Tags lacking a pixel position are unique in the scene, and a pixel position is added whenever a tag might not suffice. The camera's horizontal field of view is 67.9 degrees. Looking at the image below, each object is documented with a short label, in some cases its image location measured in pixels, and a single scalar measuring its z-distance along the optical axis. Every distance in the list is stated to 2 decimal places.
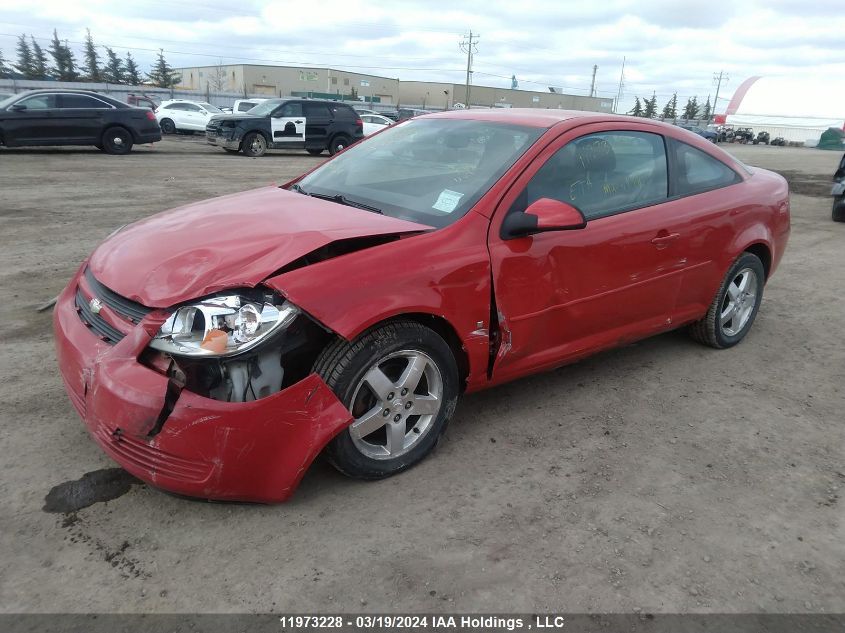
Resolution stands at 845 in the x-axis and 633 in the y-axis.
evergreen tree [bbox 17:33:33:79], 74.94
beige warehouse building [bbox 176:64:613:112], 79.56
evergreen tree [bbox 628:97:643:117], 93.81
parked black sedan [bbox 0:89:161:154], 14.41
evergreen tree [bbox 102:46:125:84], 80.19
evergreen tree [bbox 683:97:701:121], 117.50
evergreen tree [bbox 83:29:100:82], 78.44
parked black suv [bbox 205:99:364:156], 17.73
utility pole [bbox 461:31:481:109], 71.12
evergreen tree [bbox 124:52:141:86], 80.68
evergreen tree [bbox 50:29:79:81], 73.56
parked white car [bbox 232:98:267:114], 22.98
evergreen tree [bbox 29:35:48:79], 75.25
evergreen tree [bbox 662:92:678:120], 109.97
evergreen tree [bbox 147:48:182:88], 87.06
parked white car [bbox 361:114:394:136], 23.92
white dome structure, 67.38
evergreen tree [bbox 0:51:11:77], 61.89
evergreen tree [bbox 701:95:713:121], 111.72
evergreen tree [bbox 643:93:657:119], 106.19
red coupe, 2.33
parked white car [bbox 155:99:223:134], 25.11
